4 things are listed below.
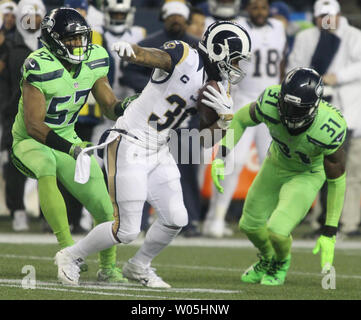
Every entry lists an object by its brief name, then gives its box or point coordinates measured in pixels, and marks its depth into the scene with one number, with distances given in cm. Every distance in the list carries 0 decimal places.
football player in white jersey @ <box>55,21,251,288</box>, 1153
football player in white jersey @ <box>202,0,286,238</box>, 1816
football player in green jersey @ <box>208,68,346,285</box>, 1214
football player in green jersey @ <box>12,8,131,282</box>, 1193
